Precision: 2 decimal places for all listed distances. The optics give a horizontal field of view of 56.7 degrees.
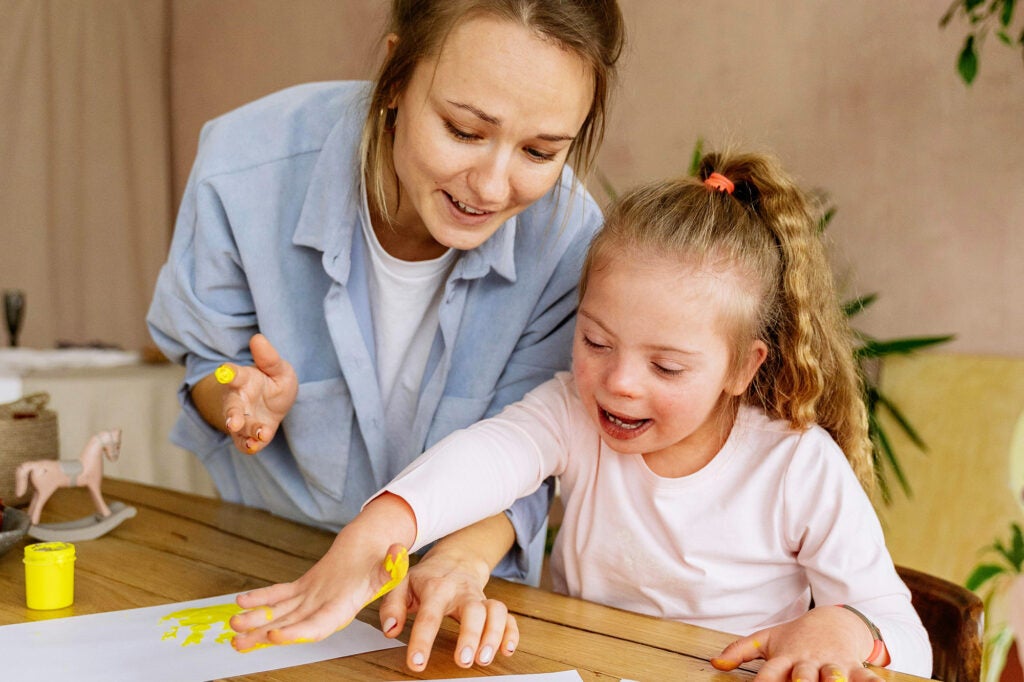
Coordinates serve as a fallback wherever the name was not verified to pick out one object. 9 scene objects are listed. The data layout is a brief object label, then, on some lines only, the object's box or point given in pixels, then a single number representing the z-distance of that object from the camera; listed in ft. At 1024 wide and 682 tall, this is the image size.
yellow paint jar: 3.29
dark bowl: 3.66
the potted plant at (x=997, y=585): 7.22
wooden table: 2.94
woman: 4.40
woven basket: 4.52
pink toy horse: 4.13
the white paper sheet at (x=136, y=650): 2.82
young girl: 3.62
